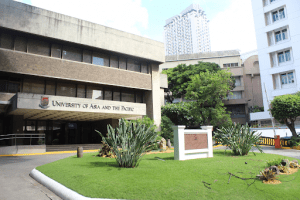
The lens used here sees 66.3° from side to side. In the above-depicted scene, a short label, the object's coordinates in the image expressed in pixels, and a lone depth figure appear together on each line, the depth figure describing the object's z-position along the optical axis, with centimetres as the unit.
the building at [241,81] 4891
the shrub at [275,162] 782
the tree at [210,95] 2756
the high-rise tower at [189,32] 15150
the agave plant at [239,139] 1163
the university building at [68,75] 1850
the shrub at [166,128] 2580
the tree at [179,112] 3278
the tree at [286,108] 1931
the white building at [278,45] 3334
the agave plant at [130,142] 852
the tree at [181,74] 4275
